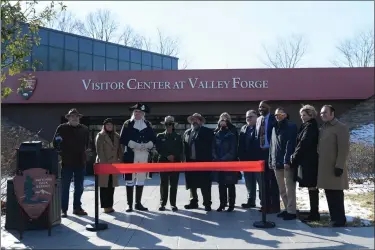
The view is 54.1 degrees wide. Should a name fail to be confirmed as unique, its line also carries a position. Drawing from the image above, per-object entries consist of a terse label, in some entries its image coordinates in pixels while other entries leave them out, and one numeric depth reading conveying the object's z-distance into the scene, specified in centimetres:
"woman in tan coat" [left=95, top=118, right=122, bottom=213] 722
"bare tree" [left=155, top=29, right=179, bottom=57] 4207
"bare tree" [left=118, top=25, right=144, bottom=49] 4034
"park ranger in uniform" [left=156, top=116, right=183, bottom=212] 757
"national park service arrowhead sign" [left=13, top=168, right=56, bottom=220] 567
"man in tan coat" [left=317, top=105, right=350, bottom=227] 582
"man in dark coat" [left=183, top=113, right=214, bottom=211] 743
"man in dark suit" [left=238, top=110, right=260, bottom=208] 727
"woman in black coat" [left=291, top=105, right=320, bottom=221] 620
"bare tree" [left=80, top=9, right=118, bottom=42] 4080
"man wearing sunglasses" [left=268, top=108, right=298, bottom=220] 646
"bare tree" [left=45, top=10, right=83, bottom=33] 3725
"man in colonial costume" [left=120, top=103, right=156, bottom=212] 737
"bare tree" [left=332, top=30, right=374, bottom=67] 3570
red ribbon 626
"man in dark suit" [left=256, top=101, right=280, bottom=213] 704
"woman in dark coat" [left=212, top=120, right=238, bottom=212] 721
